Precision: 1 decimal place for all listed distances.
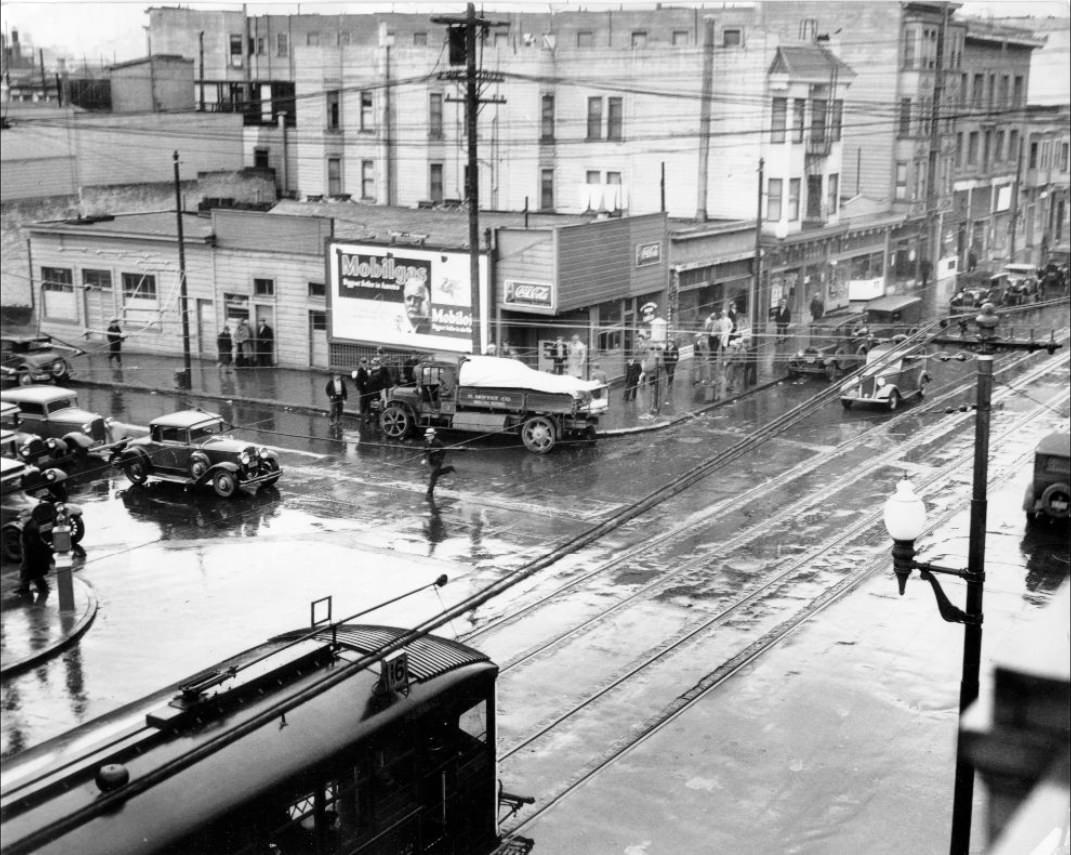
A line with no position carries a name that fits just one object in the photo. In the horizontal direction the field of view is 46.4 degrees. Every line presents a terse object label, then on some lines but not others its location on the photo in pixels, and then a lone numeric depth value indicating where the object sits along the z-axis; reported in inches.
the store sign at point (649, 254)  1353.3
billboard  1269.7
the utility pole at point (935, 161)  1935.3
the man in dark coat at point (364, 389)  1115.9
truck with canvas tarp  1027.9
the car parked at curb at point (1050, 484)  806.5
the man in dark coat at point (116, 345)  1320.1
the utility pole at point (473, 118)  962.7
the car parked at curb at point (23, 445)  844.6
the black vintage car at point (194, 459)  845.8
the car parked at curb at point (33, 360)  1179.9
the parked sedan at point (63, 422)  946.7
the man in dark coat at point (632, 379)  1222.3
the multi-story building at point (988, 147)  2092.8
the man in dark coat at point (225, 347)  1366.9
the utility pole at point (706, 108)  1772.9
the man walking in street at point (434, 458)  845.2
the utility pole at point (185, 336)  1218.4
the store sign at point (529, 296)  1233.4
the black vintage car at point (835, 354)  1298.0
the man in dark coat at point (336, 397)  1107.9
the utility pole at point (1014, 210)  2044.8
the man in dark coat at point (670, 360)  1253.7
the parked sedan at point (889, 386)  1175.6
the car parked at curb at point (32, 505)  585.3
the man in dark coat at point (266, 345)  1380.4
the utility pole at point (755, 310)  1342.3
